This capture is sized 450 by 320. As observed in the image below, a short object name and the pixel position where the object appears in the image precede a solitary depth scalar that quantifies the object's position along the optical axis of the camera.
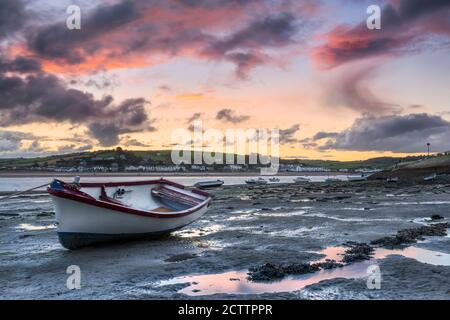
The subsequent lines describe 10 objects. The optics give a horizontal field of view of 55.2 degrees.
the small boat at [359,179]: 75.56
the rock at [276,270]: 9.88
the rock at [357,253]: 11.38
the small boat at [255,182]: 86.12
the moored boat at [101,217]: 13.68
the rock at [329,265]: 10.63
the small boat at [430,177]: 55.34
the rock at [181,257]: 12.35
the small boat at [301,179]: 105.24
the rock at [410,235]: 13.45
